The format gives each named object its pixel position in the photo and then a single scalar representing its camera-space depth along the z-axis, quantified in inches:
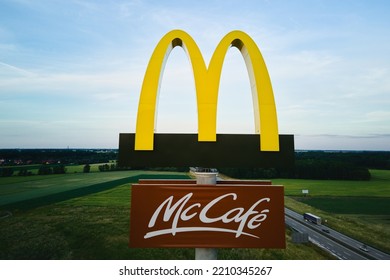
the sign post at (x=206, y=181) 236.2
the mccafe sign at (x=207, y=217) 219.8
